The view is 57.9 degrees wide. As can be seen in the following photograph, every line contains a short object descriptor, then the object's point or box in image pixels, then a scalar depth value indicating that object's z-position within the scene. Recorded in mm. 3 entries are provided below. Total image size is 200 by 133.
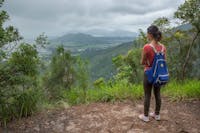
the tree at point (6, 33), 3028
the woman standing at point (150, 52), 3078
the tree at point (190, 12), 4966
